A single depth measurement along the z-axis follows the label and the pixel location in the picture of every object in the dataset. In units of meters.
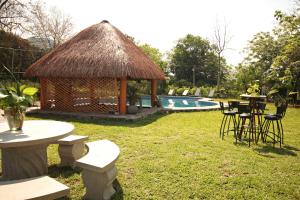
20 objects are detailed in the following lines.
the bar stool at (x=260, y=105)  6.48
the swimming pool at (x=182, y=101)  19.10
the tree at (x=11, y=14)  19.80
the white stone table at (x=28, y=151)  3.48
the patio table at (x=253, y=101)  6.22
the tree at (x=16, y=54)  17.16
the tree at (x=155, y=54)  33.76
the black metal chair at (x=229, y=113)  6.73
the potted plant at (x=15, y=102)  3.69
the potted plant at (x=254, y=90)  6.34
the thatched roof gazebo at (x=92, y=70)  10.33
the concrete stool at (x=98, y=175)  3.25
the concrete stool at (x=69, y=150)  4.57
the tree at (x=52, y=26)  28.88
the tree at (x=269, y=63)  18.44
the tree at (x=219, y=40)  28.47
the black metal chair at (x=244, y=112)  6.64
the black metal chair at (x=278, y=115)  6.19
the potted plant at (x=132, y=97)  10.88
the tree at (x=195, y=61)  33.56
